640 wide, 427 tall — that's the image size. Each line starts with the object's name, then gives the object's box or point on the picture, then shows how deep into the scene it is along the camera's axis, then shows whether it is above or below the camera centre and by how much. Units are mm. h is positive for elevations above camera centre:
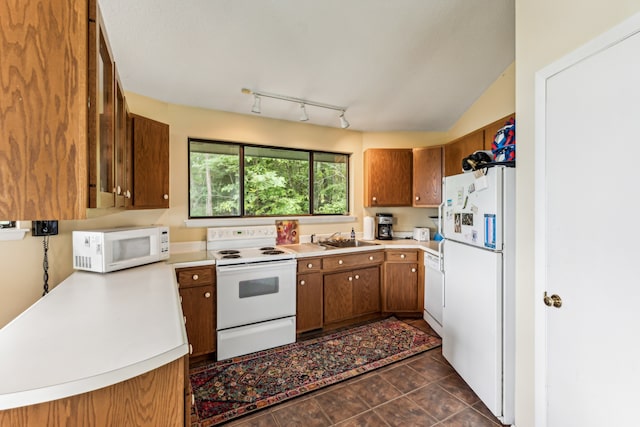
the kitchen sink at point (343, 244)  3296 -383
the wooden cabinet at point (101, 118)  945 +384
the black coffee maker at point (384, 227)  3815 -202
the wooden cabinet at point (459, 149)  2882 +706
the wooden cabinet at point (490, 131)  2523 +776
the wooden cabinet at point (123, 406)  711 -539
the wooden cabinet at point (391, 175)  3713 +496
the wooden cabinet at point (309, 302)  2838 -925
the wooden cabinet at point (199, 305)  2346 -784
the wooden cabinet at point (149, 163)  2221 +424
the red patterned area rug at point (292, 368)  1942 -1299
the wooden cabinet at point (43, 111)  786 +304
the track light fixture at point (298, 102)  2676 +1170
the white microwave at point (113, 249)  1885 -251
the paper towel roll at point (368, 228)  3777 -213
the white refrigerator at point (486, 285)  1719 -494
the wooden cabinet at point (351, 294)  3012 -916
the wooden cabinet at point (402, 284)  3324 -855
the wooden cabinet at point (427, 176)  3533 +459
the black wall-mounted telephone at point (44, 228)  1910 -95
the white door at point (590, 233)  1044 -95
